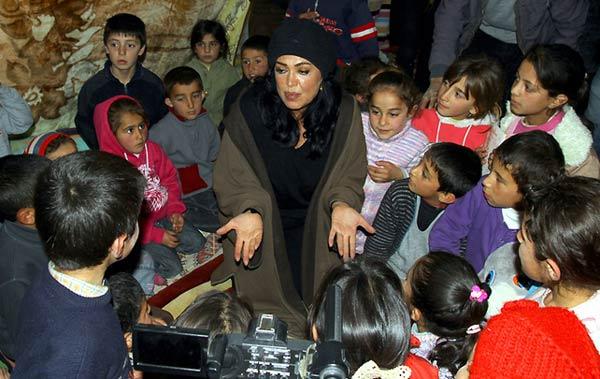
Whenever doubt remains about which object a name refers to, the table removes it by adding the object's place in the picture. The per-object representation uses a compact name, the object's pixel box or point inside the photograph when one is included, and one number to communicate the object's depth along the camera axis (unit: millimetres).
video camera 1315
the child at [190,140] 4195
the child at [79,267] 1705
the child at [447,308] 2279
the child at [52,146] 3299
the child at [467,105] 3510
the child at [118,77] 3992
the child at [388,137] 3316
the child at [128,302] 2342
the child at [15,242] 2346
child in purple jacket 2730
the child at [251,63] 4750
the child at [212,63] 4902
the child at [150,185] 3668
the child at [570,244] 1954
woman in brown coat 2701
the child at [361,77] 3955
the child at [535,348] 1449
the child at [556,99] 3312
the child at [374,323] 1792
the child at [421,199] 2975
